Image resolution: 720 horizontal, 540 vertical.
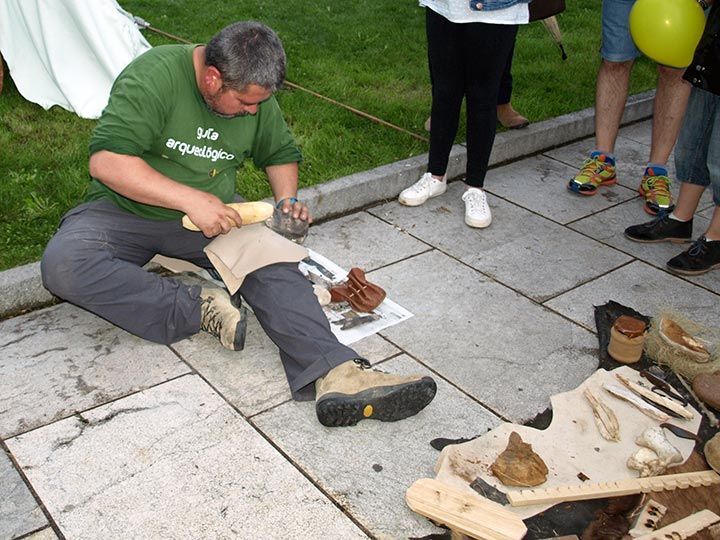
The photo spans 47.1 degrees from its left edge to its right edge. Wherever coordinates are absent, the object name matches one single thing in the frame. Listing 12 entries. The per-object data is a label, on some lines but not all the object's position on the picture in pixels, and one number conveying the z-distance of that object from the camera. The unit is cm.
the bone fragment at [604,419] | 291
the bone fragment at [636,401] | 301
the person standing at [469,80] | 399
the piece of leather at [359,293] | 362
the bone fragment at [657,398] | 303
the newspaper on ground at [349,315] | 351
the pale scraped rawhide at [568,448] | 270
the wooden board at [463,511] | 242
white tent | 514
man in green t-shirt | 293
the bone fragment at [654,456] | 273
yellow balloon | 404
